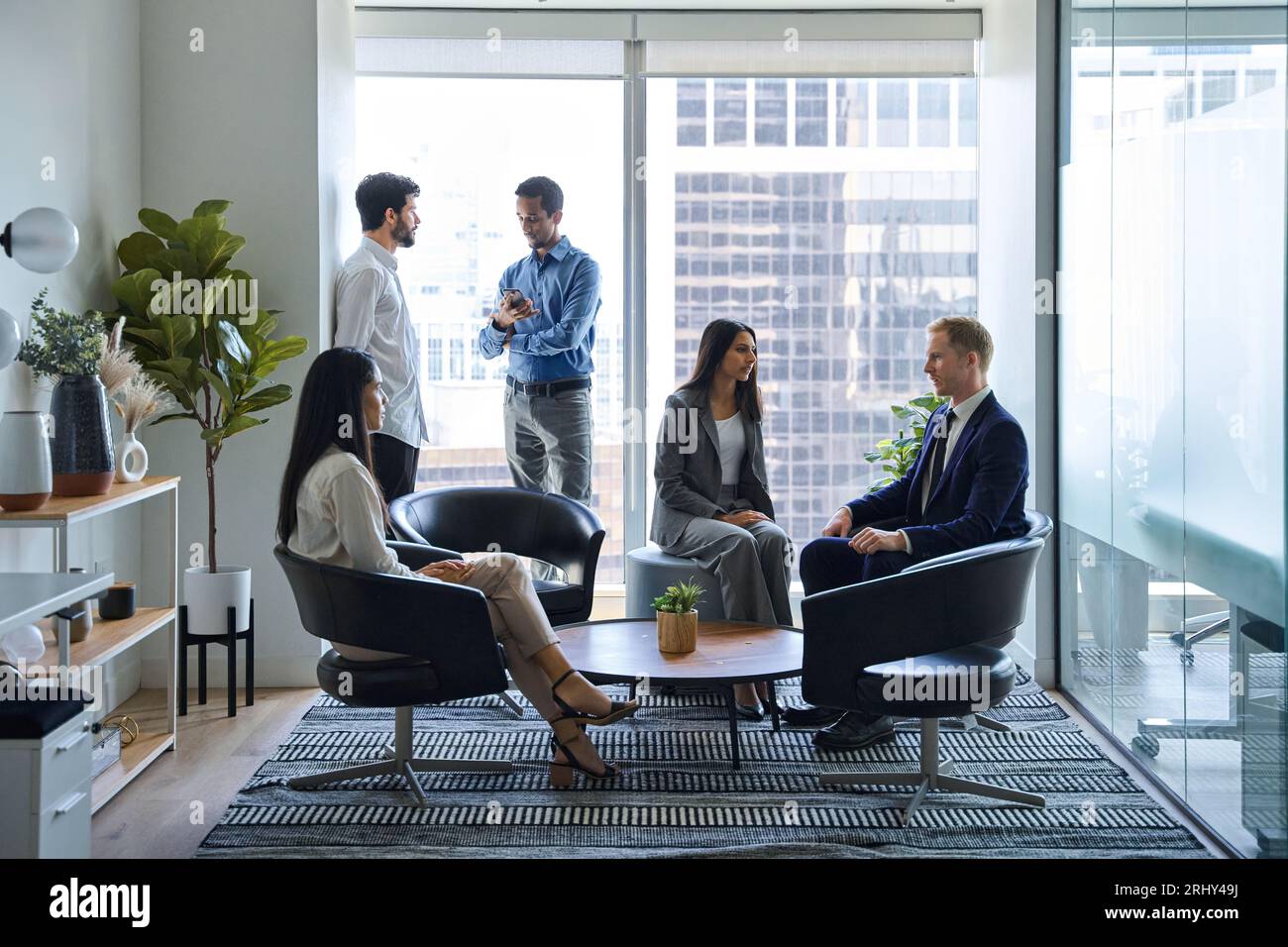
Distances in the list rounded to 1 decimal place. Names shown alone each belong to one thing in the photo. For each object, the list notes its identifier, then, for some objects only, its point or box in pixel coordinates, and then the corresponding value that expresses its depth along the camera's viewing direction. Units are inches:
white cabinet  100.9
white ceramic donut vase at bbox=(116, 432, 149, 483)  153.9
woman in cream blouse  135.4
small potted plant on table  149.3
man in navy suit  153.3
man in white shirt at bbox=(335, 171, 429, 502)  193.0
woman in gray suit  177.2
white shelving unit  131.3
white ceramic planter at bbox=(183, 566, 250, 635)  177.6
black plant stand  177.8
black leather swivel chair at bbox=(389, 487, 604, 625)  182.7
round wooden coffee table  139.6
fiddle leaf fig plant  171.3
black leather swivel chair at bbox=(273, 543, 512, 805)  133.2
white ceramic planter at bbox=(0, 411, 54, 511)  129.9
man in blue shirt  210.2
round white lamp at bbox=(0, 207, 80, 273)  129.8
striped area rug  129.1
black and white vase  140.3
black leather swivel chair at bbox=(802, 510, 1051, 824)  131.6
